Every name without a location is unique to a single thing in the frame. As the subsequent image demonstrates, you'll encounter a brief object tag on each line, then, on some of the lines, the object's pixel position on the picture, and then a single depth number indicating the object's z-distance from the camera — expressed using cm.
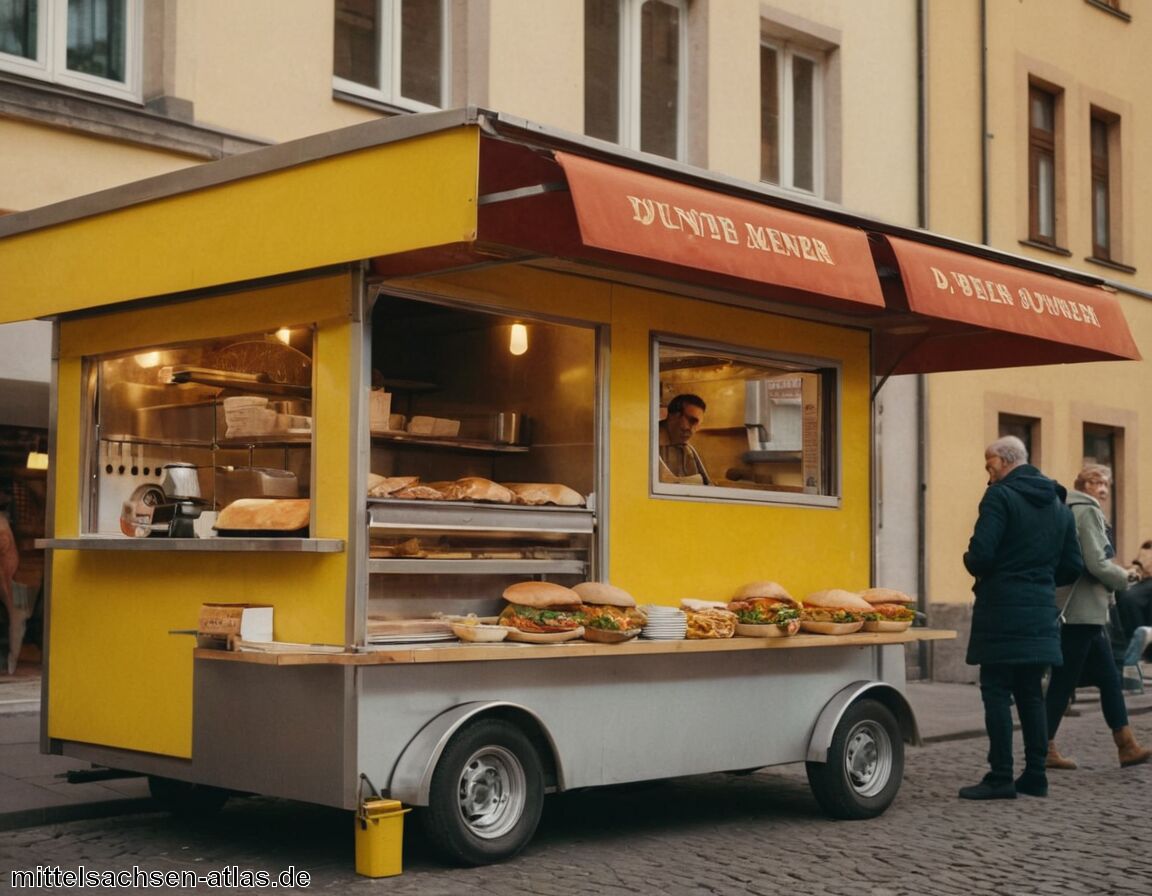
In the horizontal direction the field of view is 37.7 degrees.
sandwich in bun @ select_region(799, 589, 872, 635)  871
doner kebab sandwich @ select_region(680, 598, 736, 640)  809
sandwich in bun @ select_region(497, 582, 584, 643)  745
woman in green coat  1020
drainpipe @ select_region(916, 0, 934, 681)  1744
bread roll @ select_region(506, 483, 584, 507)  789
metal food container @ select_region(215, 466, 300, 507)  763
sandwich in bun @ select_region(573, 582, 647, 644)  757
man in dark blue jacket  905
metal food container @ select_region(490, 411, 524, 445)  864
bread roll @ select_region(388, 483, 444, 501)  738
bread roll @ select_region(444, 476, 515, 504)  771
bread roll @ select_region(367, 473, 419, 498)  725
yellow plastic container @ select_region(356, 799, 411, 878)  665
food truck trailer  687
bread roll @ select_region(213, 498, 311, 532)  729
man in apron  875
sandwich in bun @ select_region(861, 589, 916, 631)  897
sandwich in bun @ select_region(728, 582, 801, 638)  833
